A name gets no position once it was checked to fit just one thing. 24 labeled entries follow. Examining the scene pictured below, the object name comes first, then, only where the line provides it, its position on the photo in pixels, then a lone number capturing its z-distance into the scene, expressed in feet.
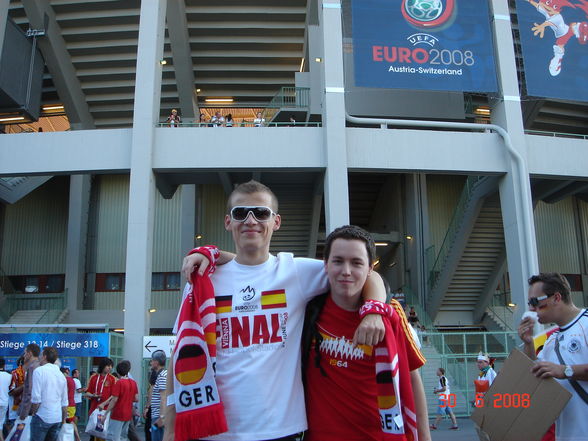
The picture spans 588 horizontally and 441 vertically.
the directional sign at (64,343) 48.73
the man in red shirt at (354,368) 9.30
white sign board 54.54
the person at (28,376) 24.18
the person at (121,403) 30.48
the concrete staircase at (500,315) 76.74
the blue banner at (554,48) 61.82
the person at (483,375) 41.68
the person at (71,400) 32.58
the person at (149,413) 29.19
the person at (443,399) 46.95
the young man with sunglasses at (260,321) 9.26
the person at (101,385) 32.12
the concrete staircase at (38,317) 83.46
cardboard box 12.94
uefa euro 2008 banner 59.57
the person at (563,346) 13.43
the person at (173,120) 61.88
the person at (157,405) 26.71
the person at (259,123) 63.04
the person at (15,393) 29.32
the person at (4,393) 32.37
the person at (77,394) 45.43
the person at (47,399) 24.77
